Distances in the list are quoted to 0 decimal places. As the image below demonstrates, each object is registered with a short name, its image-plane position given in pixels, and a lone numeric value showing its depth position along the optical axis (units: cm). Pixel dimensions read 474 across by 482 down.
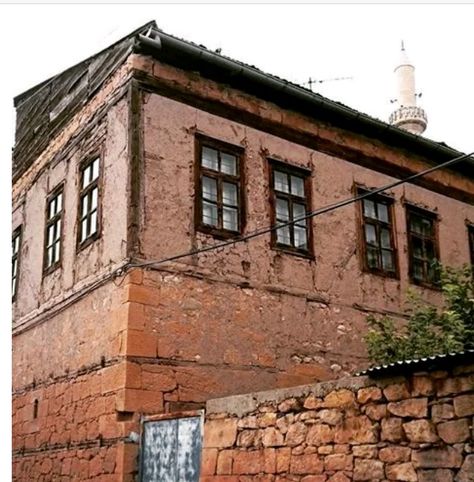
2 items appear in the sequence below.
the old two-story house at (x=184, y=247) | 872
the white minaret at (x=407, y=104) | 2111
